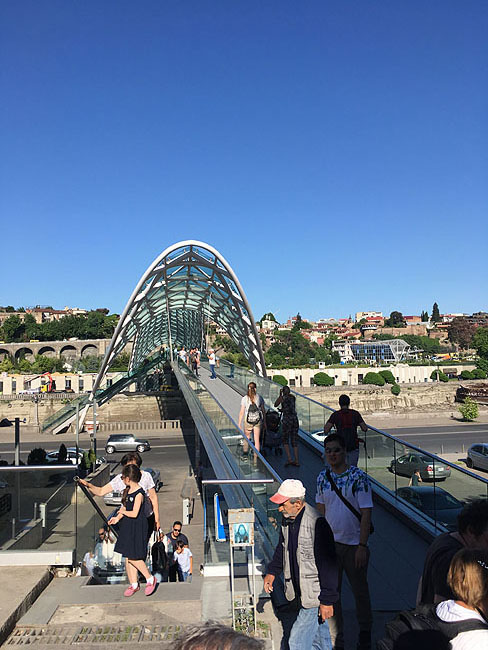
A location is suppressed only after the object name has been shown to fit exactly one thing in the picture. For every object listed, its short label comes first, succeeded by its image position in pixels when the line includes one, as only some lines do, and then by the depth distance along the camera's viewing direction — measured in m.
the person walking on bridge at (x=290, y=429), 9.40
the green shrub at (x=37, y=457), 22.42
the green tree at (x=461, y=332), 152.00
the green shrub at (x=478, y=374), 73.62
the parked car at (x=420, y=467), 6.16
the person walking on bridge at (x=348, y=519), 4.19
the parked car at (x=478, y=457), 24.08
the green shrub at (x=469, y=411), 43.72
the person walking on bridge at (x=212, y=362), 23.92
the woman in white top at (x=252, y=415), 9.12
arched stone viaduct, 109.38
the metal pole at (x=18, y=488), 6.71
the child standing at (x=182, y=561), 9.09
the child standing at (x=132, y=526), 5.40
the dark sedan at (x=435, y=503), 5.85
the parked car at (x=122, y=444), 30.97
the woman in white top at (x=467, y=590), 2.76
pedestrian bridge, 5.28
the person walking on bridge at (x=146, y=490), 5.87
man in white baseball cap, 3.66
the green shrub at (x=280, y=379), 65.62
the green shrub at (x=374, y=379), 65.19
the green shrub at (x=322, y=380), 70.69
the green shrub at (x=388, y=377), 68.31
